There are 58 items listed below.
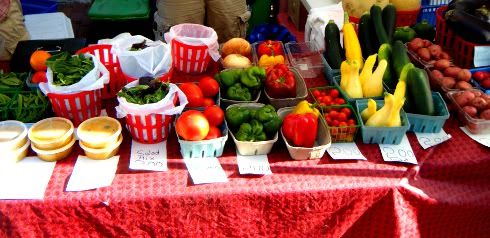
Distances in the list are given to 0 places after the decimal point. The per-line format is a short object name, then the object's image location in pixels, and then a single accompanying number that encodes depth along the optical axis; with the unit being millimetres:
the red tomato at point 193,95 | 1963
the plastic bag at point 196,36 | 2319
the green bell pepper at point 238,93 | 2055
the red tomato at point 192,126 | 1736
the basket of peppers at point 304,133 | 1759
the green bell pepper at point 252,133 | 1798
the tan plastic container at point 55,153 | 1753
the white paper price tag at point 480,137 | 1914
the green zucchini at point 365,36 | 2401
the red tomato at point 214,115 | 1836
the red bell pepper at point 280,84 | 2080
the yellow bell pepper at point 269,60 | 2379
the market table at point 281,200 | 1680
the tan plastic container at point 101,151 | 1762
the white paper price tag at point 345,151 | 1831
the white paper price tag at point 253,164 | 1764
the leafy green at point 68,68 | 1854
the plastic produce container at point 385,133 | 1851
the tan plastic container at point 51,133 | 1751
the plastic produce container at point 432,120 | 1924
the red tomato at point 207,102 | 1984
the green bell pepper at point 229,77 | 2115
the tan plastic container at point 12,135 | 1730
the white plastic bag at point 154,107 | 1731
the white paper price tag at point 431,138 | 1905
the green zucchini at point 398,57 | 2105
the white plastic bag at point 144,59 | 2068
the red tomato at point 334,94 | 2092
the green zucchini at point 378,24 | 2348
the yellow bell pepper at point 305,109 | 1850
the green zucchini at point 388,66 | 2158
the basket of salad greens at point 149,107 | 1752
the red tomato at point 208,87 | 2049
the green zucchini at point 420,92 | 1930
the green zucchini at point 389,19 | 2430
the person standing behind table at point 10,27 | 2906
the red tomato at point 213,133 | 1786
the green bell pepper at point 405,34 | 2523
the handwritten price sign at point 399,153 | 1827
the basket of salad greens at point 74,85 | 1839
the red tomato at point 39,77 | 2051
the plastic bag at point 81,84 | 1815
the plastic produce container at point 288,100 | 2049
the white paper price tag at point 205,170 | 1732
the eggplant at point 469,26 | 2193
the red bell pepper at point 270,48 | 2480
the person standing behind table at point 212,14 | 3272
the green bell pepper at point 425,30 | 2561
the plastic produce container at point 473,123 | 1924
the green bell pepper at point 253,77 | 2084
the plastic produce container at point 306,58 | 2450
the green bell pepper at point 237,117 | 1852
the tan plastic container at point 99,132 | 1754
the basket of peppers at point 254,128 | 1795
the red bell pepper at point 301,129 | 1753
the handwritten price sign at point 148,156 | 1778
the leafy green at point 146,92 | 1774
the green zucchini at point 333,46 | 2338
